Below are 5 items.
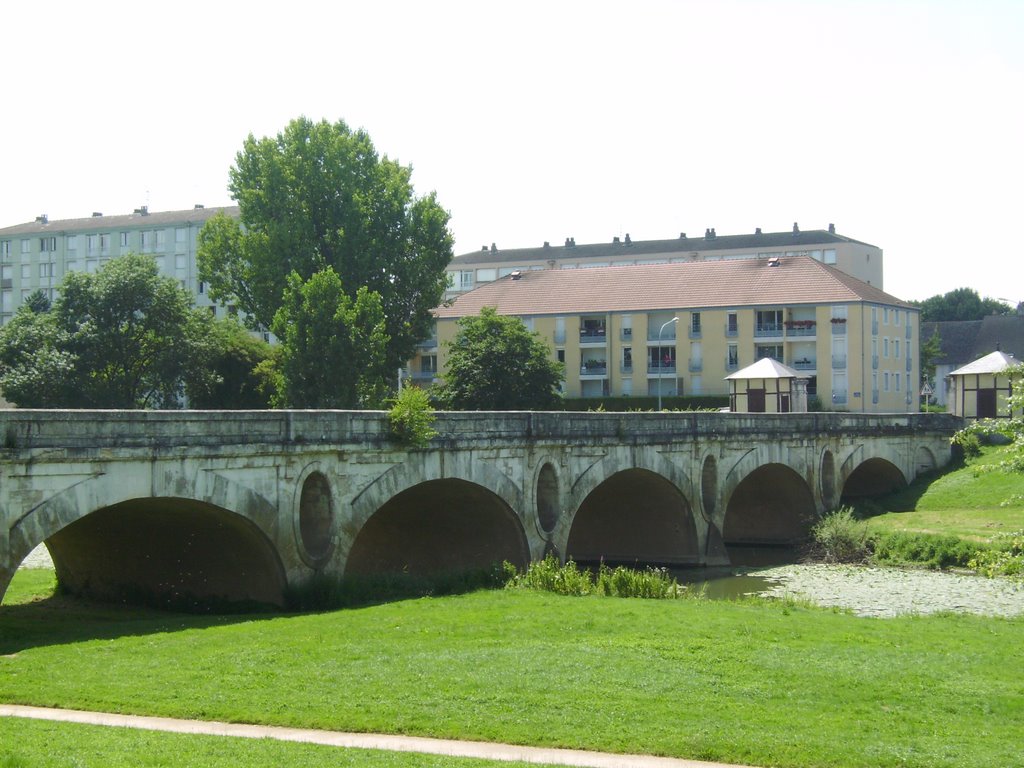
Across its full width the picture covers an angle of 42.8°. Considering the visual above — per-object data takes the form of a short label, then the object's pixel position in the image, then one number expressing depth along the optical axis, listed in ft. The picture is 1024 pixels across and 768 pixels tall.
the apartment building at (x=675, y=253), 353.92
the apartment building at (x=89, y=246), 351.46
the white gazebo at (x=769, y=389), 200.03
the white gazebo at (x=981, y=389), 217.36
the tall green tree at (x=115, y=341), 189.88
